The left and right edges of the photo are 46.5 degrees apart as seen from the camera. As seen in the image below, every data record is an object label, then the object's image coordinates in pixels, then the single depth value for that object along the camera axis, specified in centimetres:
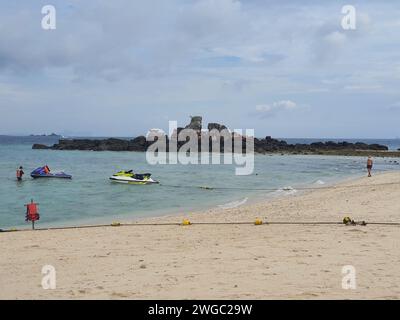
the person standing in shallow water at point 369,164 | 3646
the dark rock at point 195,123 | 10119
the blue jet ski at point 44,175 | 3700
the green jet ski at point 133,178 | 3394
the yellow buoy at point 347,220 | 1309
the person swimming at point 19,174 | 3581
